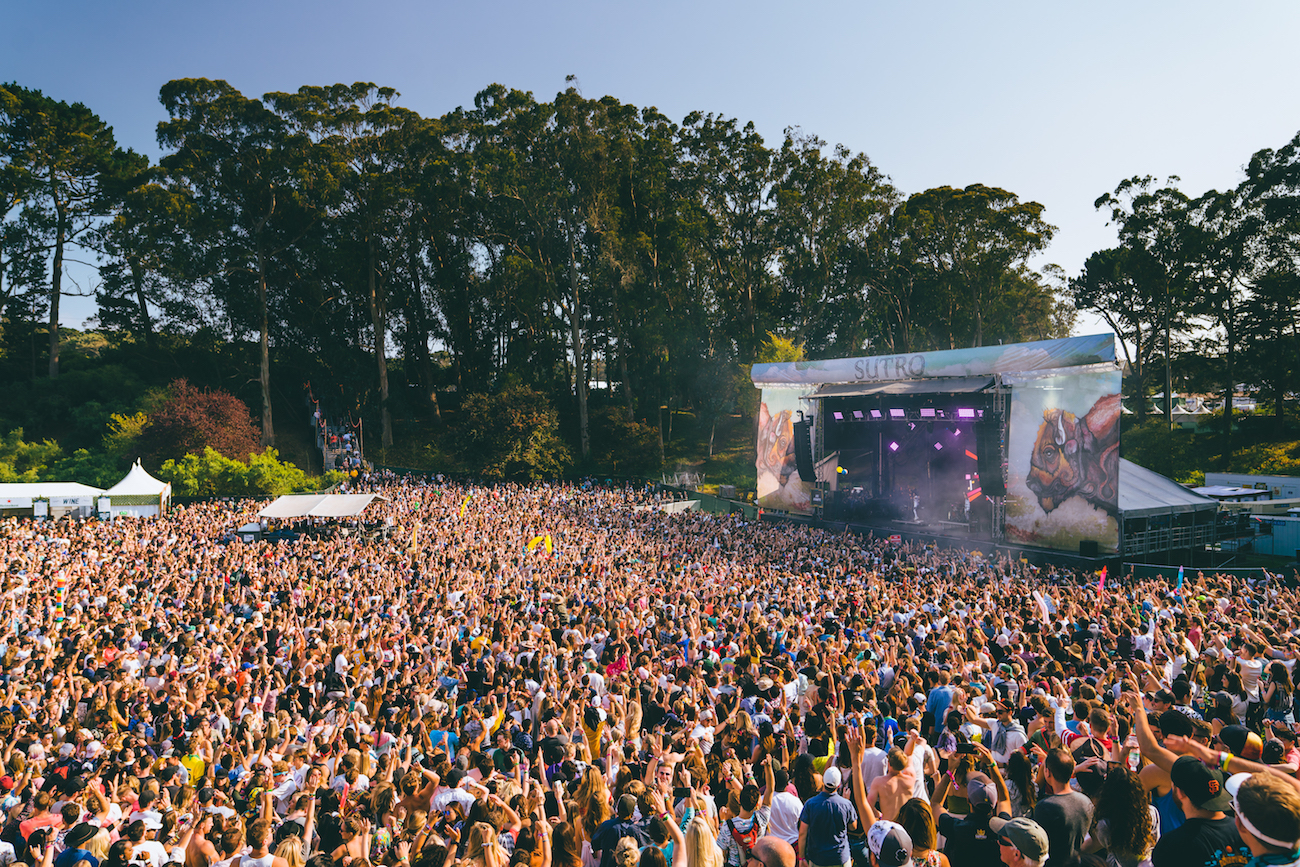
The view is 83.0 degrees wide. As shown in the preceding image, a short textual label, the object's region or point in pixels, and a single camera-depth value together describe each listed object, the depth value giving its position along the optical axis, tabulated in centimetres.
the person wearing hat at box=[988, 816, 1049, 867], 309
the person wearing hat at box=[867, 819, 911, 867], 325
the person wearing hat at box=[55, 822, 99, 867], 404
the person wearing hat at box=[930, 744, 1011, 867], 343
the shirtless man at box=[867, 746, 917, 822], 411
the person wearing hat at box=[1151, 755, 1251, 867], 282
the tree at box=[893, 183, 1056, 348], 3653
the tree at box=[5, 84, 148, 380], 3431
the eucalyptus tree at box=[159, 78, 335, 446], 3512
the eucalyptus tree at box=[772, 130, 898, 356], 3919
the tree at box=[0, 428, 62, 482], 3148
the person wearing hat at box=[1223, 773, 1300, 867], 253
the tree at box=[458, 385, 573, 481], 3438
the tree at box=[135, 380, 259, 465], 3170
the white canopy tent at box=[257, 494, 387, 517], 2033
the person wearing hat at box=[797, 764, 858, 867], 366
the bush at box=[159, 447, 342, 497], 2961
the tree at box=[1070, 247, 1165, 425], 3391
